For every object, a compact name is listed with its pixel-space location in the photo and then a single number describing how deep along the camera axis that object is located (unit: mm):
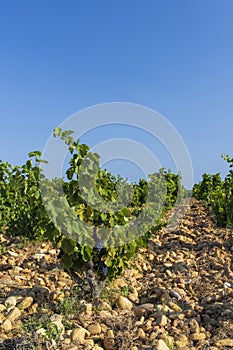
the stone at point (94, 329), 3975
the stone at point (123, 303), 4715
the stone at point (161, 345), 3502
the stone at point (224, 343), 3793
